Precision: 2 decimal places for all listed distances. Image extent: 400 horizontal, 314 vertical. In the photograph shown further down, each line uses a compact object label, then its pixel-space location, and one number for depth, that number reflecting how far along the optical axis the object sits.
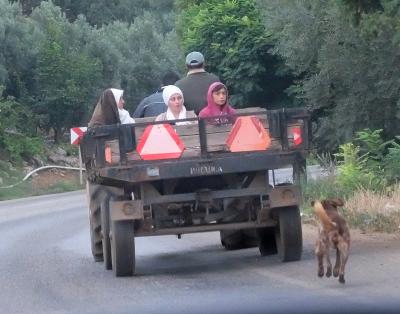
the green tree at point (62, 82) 45.81
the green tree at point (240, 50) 37.12
